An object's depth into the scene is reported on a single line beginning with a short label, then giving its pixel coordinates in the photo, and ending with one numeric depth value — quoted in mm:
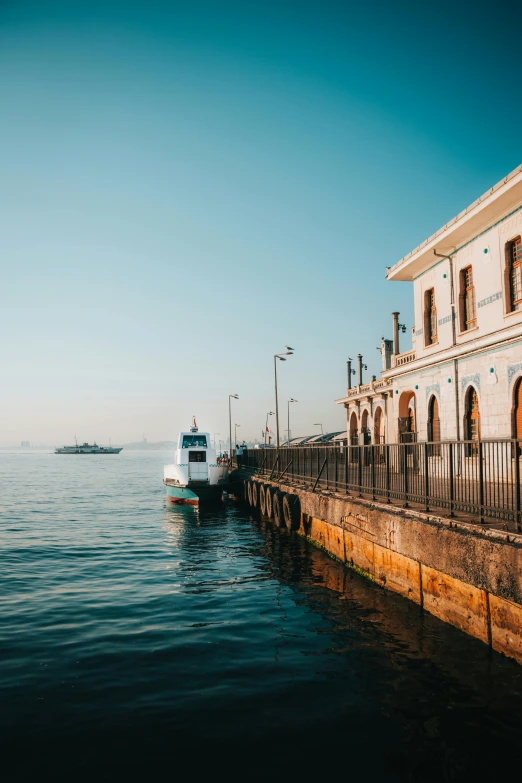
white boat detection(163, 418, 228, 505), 27547
